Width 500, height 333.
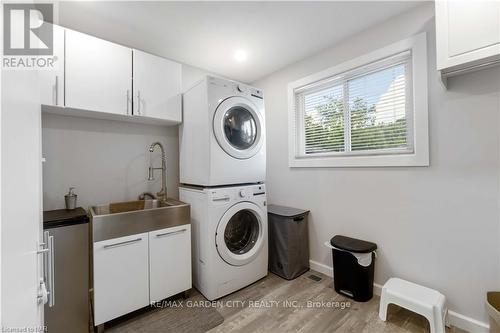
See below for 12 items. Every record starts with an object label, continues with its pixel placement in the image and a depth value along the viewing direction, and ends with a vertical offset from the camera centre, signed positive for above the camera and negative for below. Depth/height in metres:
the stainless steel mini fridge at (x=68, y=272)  1.46 -0.72
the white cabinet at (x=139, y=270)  1.56 -0.80
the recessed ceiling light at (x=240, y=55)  2.36 +1.25
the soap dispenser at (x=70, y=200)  1.80 -0.25
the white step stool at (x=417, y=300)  1.44 -0.95
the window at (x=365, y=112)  1.77 +0.53
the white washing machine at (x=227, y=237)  1.94 -0.68
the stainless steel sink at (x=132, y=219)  1.57 -0.40
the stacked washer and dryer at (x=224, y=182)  1.95 -0.14
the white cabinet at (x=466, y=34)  1.22 +0.77
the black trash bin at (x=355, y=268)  1.87 -0.89
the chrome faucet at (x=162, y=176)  2.32 -0.09
